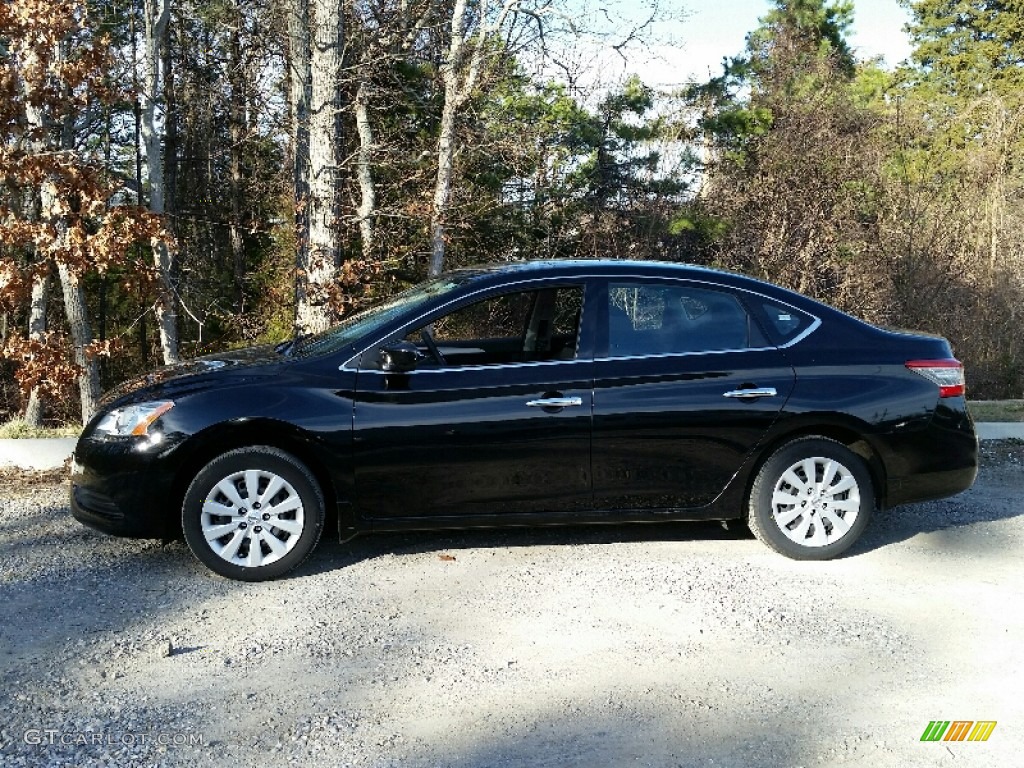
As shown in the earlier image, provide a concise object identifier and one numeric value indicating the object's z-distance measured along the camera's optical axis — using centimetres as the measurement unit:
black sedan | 533
